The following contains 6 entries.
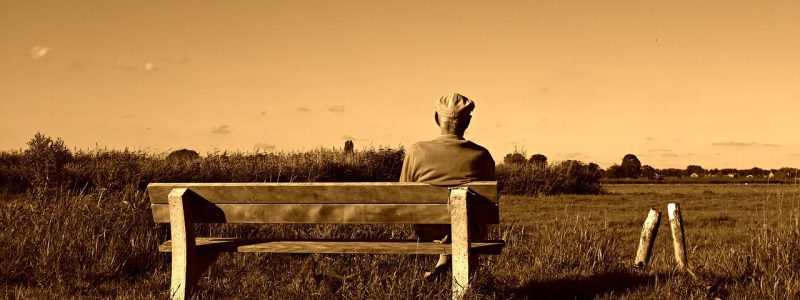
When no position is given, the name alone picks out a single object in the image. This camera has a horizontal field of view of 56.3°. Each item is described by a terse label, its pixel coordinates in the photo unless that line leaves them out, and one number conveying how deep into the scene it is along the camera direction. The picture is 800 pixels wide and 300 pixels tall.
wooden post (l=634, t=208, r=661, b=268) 8.30
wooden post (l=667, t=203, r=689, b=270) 8.18
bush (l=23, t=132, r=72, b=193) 19.44
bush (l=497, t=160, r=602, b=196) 32.25
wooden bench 4.70
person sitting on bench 5.29
